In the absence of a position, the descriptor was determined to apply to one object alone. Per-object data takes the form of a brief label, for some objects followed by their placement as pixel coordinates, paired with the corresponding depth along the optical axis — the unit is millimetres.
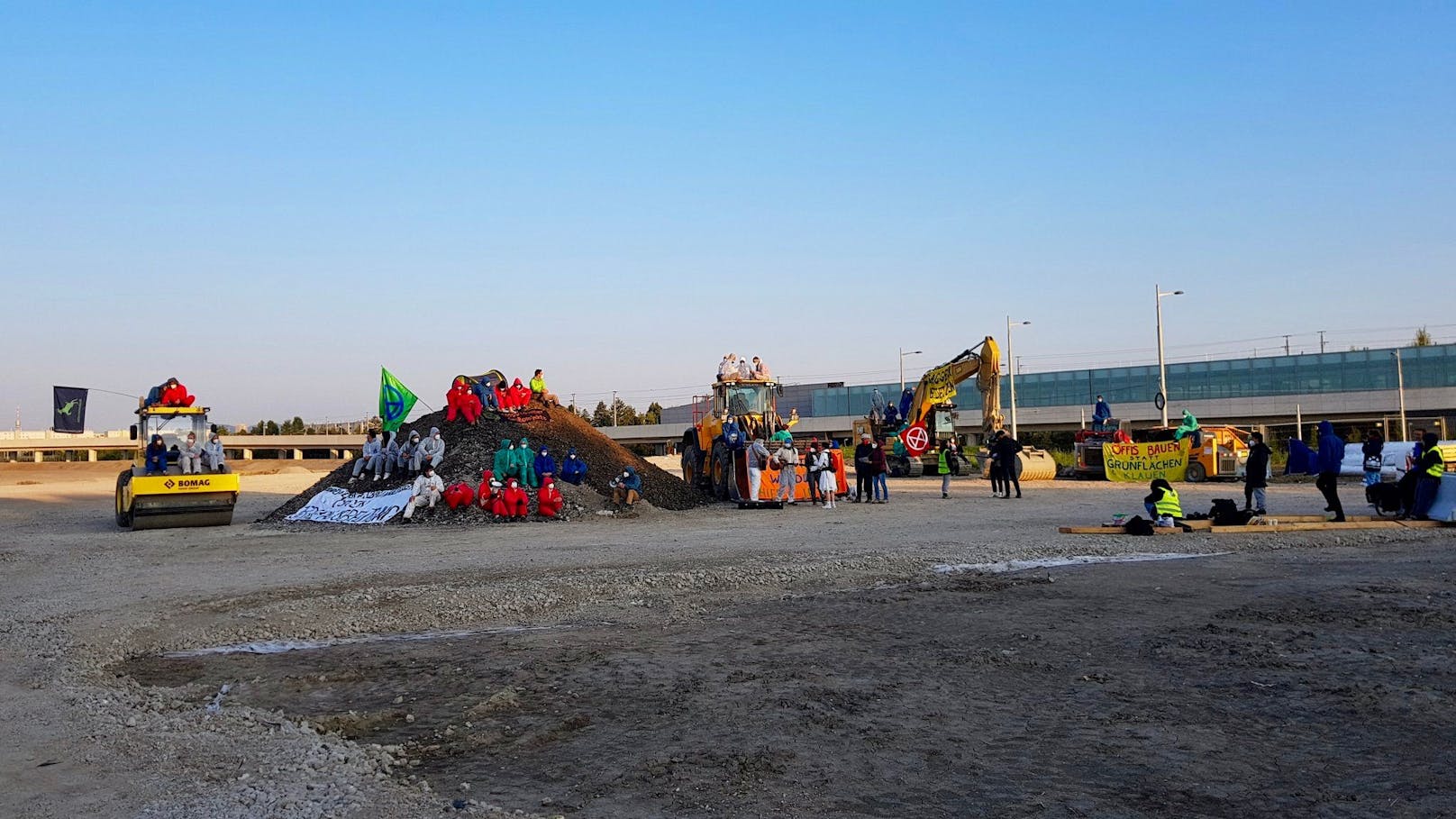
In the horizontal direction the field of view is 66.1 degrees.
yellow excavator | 36688
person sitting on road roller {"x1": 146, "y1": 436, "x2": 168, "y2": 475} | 24969
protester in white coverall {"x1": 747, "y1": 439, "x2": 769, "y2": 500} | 27188
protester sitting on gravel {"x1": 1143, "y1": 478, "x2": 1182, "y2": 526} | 17797
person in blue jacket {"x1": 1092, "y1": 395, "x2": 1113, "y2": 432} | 40312
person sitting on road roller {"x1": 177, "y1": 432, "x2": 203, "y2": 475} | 25048
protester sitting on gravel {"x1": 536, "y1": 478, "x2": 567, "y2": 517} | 24719
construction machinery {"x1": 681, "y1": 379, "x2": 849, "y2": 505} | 28562
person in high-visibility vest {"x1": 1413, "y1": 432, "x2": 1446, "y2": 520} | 18312
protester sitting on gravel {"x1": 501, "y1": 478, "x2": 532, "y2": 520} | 24531
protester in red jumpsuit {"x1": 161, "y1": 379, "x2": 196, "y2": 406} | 25812
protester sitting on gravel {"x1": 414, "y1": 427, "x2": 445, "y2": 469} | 26469
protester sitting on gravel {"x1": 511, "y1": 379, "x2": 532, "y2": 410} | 29422
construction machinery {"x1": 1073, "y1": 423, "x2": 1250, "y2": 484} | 33906
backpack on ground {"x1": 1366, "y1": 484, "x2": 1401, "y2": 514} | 19172
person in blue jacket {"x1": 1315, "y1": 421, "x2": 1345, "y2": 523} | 18673
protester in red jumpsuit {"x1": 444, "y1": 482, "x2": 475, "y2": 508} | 24594
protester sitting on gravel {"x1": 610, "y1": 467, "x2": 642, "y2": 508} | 26703
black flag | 53844
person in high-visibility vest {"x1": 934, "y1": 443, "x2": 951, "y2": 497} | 28984
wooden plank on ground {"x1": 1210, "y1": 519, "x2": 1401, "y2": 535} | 17438
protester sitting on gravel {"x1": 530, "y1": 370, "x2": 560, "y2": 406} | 30136
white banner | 25297
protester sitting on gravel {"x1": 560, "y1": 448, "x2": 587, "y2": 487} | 26922
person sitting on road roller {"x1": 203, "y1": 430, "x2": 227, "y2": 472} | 25609
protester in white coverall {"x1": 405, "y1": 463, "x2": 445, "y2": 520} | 24891
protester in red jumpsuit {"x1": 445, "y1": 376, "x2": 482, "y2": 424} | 28625
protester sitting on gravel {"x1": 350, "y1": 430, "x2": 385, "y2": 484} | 28125
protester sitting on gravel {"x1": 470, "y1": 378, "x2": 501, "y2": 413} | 29188
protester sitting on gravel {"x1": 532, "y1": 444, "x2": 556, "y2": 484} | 25797
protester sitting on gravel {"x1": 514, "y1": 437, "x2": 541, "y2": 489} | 25750
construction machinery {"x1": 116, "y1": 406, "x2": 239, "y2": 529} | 24281
